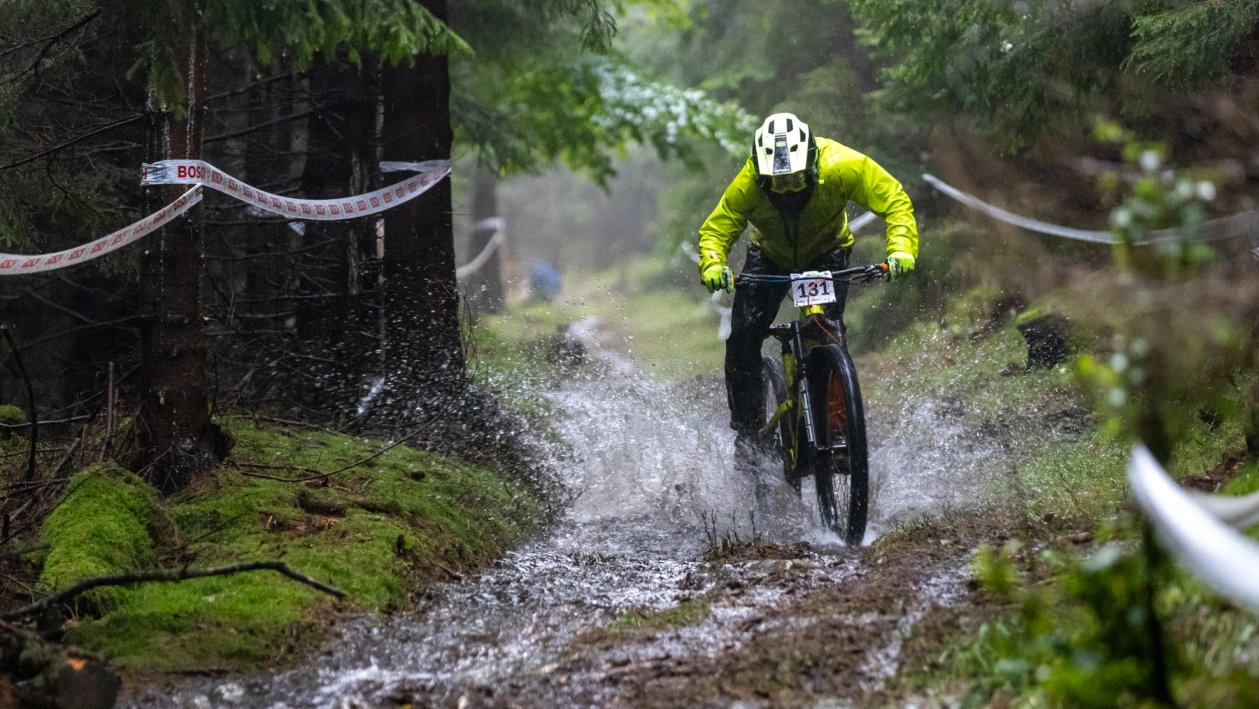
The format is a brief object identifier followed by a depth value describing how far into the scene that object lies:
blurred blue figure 62.29
